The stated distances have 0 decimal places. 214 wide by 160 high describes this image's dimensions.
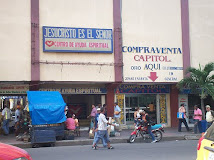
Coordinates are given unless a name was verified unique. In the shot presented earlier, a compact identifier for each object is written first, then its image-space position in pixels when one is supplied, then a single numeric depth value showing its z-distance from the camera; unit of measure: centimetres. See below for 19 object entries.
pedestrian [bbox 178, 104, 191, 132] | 1940
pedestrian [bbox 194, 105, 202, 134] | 1836
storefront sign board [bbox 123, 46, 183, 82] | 2044
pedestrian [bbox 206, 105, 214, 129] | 1596
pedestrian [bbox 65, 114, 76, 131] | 1647
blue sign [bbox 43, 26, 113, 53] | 1886
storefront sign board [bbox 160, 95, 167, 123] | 2294
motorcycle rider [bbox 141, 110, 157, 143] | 1516
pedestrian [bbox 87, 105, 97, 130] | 1872
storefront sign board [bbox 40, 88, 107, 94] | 2080
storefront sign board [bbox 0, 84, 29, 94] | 1967
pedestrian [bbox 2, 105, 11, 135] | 1869
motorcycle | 1539
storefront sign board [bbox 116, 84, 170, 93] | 2194
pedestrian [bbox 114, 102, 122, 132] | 1956
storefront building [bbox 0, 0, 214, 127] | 1852
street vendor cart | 1459
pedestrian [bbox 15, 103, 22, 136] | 1810
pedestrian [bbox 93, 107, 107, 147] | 1567
